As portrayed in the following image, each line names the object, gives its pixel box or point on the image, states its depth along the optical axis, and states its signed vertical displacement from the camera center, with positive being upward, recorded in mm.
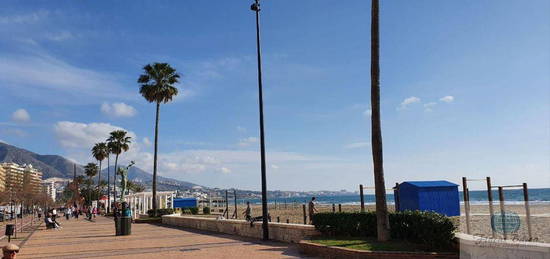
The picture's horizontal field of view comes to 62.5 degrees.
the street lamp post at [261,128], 15750 +2184
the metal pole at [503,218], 9002 -719
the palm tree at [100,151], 80375 +7340
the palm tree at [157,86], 41469 +9611
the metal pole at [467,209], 10500 -586
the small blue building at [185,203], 53656 -1453
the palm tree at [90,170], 103875 +5305
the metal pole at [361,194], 16047 -281
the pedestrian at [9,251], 5934 -728
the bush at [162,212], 40750 -1887
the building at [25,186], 77356 +1573
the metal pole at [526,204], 11500 -546
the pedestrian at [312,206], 19953 -821
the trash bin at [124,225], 21531 -1561
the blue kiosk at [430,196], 19516 -521
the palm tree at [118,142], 65125 +7189
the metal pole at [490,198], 9080 -375
